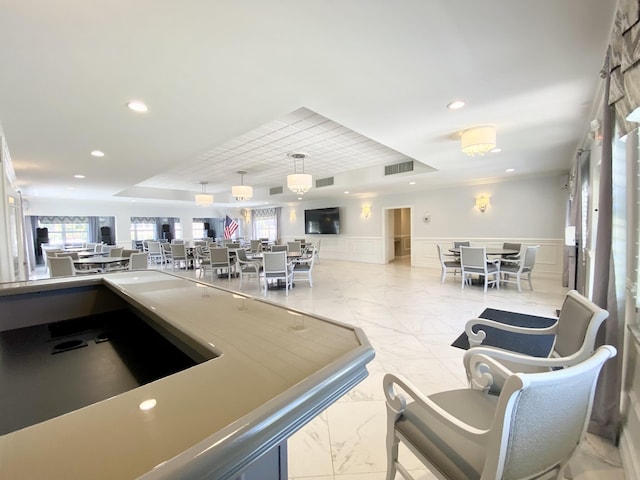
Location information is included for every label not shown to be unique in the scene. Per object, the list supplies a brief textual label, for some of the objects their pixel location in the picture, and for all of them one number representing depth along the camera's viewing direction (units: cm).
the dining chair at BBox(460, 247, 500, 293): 534
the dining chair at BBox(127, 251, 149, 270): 572
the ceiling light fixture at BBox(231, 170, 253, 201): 645
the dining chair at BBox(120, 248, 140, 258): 660
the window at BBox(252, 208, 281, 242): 1315
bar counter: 38
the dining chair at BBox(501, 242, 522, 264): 592
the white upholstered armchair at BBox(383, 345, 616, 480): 82
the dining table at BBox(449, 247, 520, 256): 578
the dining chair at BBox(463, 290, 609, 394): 125
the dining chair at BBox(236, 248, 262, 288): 618
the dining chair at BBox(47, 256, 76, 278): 507
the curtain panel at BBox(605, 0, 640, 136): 115
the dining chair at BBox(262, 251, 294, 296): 546
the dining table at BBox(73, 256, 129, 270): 533
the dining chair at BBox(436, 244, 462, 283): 604
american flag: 1310
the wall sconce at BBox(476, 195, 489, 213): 734
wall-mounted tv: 1063
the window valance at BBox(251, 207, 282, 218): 1308
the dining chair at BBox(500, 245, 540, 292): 526
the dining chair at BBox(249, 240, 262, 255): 851
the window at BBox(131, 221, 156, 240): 1223
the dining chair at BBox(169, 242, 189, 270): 834
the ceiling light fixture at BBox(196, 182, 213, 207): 757
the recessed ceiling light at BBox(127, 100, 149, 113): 247
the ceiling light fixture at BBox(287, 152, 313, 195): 511
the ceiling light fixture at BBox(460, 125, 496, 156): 319
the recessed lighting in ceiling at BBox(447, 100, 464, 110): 261
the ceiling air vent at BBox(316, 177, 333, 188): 762
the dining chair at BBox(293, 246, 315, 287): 619
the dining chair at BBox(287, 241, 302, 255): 796
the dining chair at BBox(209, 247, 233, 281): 684
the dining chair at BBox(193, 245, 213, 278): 767
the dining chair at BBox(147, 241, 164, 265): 995
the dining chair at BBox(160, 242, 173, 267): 954
